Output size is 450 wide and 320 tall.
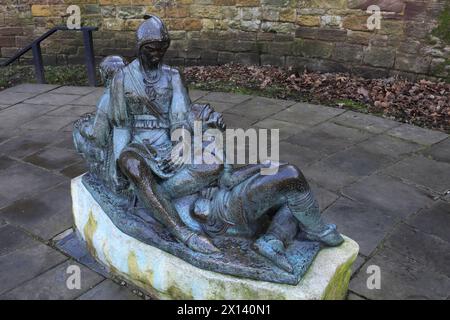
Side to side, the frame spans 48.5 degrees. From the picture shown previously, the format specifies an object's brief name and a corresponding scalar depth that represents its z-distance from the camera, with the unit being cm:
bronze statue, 268
